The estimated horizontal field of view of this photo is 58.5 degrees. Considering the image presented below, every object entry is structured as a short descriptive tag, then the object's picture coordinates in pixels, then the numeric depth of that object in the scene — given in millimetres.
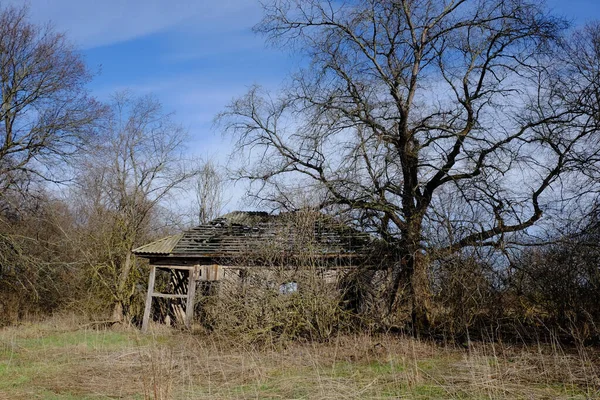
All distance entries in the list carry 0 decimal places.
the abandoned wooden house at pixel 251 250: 13570
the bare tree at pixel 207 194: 37562
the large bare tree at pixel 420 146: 13578
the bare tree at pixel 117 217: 22062
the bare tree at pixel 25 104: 18328
